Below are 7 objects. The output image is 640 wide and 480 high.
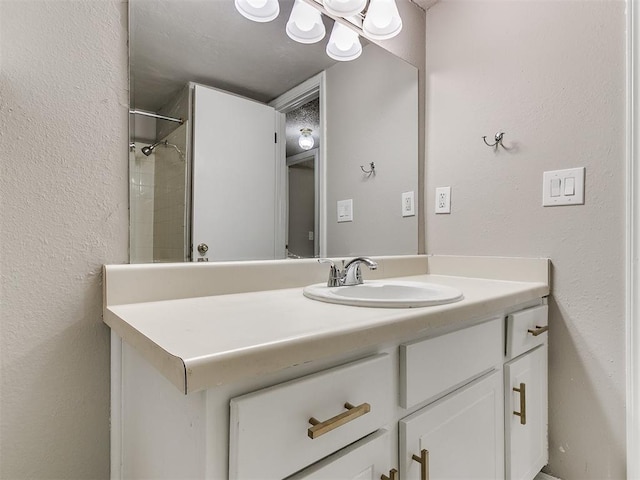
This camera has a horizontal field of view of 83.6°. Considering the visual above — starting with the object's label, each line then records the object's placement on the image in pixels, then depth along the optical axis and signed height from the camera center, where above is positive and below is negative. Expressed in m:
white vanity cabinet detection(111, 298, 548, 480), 0.48 -0.31
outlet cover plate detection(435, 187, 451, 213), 1.48 +0.16
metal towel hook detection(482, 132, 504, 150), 1.31 +0.36
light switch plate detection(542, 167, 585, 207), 1.12 +0.17
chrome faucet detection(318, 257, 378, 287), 1.05 -0.11
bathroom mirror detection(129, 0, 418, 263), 0.88 +0.32
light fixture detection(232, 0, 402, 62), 1.08 +0.76
